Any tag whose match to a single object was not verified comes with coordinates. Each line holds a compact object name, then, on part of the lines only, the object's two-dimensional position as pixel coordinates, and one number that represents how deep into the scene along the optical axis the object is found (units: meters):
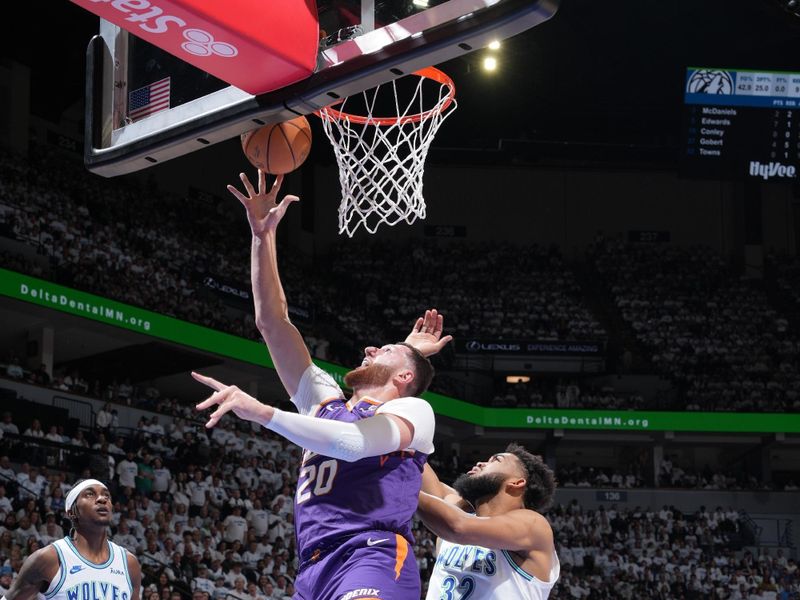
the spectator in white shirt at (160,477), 16.33
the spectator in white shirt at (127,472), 15.71
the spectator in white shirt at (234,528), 16.20
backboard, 4.09
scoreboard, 19.75
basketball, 5.00
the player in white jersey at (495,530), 4.32
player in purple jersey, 3.79
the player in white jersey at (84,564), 5.87
